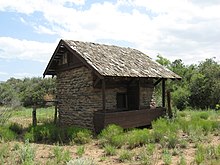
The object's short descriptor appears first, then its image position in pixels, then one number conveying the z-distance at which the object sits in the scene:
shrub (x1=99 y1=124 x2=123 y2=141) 11.11
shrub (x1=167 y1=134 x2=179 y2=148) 9.73
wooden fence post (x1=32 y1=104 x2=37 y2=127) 15.39
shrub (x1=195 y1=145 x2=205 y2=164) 7.61
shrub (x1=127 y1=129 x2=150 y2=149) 10.19
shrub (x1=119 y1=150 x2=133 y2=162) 8.48
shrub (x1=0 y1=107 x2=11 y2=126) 14.44
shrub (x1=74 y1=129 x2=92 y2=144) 11.41
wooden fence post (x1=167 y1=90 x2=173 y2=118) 16.98
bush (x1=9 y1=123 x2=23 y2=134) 13.95
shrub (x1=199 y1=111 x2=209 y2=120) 16.84
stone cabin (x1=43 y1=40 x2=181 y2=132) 13.94
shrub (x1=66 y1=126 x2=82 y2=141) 11.69
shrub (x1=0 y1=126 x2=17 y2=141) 11.48
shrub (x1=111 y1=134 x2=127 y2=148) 10.27
